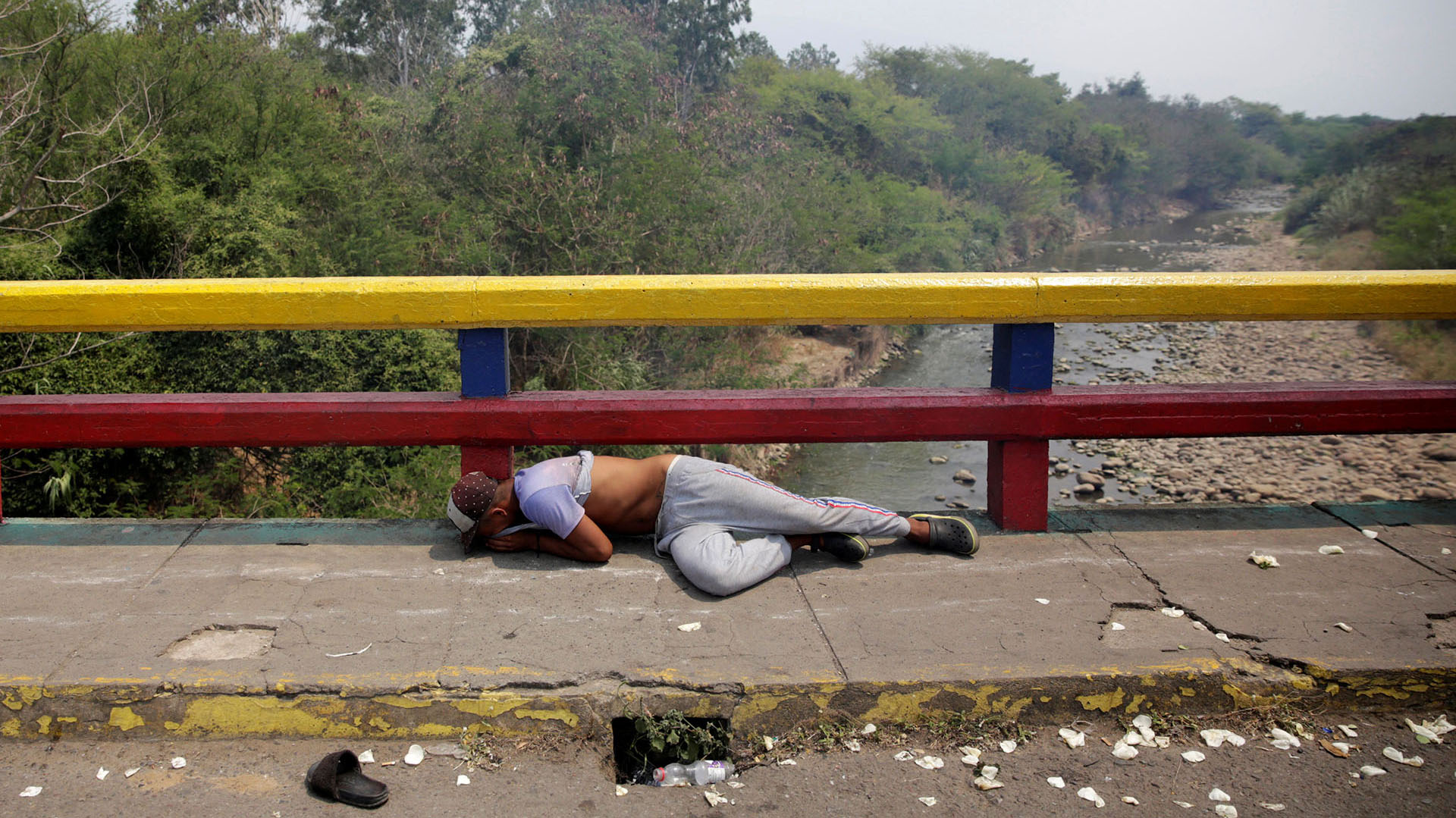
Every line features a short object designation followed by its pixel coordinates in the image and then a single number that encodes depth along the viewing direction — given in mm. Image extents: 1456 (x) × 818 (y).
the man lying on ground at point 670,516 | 3504
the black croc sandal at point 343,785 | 2520
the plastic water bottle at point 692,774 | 2729
